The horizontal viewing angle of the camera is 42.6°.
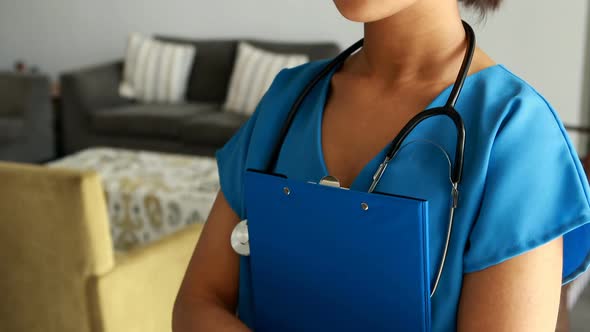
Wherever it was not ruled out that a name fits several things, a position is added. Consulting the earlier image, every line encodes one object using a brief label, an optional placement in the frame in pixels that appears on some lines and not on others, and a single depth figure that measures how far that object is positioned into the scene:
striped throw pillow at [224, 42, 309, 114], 4.52
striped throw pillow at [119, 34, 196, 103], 4.99
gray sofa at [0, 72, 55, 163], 4.67
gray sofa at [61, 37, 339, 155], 4.52
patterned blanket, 2.96
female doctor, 0.67
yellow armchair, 1.69
